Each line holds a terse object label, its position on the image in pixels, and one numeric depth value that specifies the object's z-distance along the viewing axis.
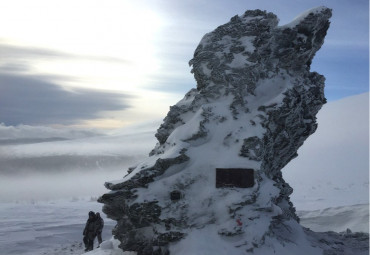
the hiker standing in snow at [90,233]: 13.40
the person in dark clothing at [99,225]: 13.70
